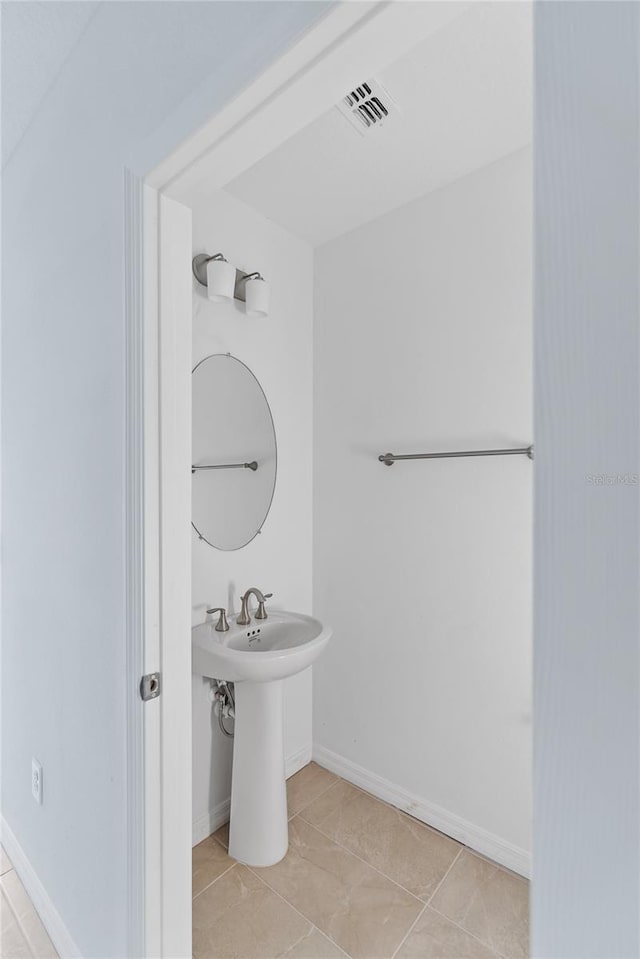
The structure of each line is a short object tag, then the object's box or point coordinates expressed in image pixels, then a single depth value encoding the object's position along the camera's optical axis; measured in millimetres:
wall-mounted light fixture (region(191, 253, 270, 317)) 1708
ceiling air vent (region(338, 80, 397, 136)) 1353
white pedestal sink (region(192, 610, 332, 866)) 1619
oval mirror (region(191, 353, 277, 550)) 1810
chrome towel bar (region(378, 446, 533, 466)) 1574
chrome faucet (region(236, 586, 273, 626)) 1813
